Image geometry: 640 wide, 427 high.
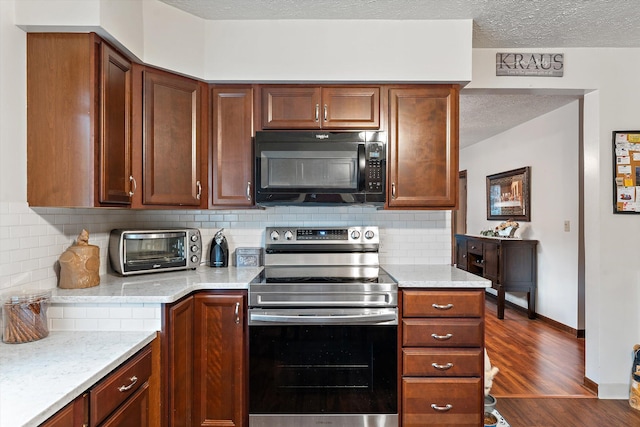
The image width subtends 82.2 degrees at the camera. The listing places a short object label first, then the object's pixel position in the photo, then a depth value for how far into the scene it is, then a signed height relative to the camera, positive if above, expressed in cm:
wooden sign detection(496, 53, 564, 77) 260 +106
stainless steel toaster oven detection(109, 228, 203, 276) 210 -21
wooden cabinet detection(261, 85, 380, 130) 226 +66
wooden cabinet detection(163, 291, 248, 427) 192 -77
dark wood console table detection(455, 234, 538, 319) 445 -66
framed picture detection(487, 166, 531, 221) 477 +26
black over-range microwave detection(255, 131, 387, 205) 219 +28
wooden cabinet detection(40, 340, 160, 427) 104 -62
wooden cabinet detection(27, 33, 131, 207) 166 +43
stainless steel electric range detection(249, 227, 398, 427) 195 -75
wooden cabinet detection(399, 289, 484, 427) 196 -78
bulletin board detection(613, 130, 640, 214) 256 +29
